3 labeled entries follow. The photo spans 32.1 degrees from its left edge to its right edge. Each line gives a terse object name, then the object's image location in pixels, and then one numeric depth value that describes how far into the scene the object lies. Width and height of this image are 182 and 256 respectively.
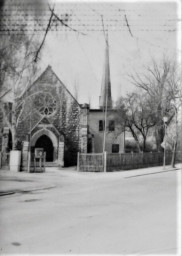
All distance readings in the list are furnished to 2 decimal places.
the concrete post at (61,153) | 21.81
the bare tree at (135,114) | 25.25
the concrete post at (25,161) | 16.69
